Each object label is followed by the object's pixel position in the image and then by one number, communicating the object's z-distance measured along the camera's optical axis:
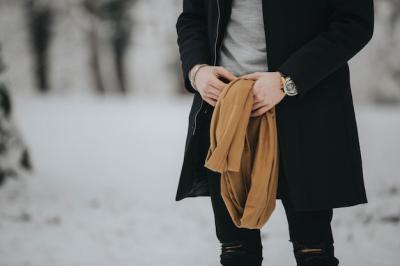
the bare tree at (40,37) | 22.42
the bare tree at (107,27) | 22.38
